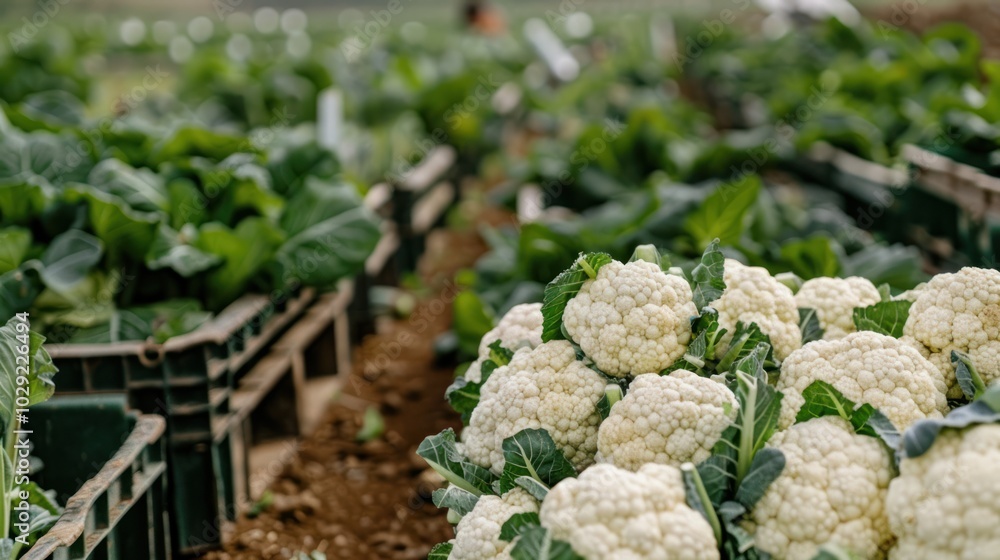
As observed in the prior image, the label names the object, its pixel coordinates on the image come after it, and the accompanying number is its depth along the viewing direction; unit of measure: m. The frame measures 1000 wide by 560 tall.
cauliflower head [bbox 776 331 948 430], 1.95
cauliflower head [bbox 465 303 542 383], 2.52
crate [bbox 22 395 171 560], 2.28
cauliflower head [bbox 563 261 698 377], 2.12
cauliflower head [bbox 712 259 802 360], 2.30
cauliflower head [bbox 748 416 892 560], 1.75
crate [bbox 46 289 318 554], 2.89
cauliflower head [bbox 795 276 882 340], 2.44
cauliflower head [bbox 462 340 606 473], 2.12
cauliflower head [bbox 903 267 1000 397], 2.09
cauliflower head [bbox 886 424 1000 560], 1.57
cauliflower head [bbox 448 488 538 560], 1.90
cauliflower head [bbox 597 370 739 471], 1.92
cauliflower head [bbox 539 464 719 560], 1.70
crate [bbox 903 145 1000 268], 3.76
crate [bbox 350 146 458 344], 5.06
